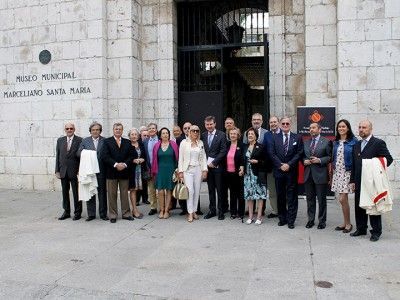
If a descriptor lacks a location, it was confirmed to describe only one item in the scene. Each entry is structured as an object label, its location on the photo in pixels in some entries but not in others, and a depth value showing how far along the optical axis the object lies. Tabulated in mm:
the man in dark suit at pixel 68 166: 8461
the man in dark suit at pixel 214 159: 8273
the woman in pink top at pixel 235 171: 8148
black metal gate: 12039
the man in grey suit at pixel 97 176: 8375
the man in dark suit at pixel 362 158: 6699
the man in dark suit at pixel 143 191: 9578
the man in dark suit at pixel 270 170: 7871
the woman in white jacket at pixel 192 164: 8141
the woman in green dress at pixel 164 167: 8430
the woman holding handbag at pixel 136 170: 8439
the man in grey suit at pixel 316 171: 7395
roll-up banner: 9477
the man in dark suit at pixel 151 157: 8969
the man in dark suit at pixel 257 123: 8578
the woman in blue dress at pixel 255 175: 7836
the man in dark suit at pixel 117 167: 8164
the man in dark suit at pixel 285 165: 7602
